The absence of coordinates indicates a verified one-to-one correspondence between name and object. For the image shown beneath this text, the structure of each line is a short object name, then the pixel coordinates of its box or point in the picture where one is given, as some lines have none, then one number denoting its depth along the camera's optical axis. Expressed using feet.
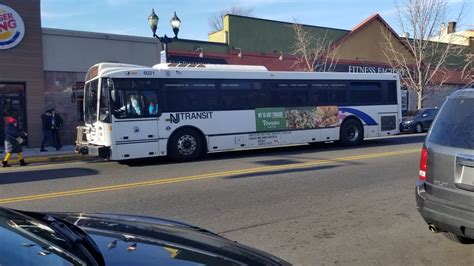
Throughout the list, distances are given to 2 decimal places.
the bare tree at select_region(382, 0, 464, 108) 107.65
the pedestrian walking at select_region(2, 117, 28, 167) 45.68
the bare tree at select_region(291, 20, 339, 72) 97.50
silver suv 15.01
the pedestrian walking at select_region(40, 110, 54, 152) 62.28
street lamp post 59.06
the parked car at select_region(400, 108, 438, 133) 84.33
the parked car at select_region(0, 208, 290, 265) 7.53
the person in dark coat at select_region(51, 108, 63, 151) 61.93
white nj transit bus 42.98
